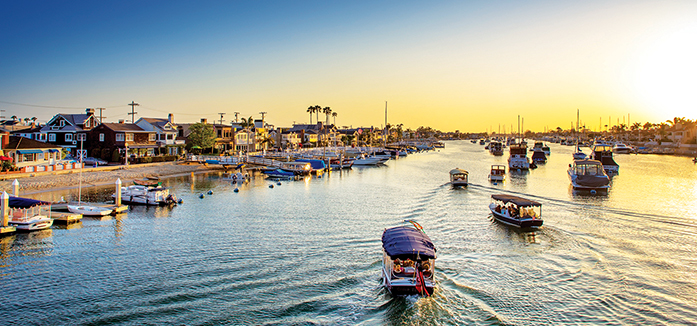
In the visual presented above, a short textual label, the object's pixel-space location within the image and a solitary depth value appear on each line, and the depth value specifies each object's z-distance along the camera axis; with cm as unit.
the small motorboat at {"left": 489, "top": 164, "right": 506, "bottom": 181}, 6550
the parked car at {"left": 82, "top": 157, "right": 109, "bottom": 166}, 6781
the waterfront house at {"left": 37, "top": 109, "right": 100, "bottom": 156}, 7651
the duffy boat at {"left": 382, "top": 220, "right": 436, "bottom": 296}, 1908
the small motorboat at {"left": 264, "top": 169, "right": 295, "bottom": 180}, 7500
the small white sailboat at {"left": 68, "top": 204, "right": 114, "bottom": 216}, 3648
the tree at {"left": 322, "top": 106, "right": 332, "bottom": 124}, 17400
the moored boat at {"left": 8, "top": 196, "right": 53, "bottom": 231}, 3061
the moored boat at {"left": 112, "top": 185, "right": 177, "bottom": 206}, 4381
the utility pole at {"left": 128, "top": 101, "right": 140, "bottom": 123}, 9112
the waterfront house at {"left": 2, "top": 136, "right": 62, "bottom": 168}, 5653
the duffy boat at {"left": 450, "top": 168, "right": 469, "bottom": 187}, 5822
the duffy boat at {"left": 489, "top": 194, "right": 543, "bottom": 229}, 3272
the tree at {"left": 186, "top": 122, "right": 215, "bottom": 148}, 9050
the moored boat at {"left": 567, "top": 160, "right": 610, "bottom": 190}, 5491
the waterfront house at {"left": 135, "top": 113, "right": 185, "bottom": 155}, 8538
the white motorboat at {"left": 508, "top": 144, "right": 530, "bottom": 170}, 8925
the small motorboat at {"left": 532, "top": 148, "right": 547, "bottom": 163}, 11225
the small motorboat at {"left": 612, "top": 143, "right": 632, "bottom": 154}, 15012
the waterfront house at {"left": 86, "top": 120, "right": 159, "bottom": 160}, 7575
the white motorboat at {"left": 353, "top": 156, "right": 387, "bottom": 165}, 10656
